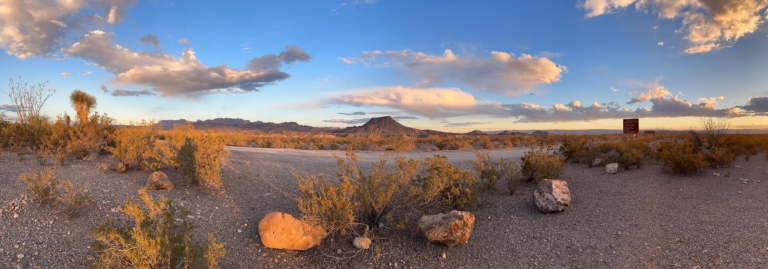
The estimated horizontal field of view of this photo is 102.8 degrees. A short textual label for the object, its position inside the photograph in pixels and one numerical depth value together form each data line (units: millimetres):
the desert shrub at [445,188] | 5930
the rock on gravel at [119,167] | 7871
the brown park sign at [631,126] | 18297
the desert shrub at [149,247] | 3480
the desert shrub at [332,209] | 4992
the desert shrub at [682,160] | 7715
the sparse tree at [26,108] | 13448
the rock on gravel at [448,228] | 5016
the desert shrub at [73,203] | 5219
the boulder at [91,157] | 9133
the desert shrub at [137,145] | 7965
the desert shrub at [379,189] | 5562
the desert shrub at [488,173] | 7340
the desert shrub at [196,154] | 7160
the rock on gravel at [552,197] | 6219
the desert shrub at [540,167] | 8023
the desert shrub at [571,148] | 10525
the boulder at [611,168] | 8781
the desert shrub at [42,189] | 5457
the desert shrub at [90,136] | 9166
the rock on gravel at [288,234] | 4961
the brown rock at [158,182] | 6733
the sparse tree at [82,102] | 14512
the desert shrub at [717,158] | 8281
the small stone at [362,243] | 5078
